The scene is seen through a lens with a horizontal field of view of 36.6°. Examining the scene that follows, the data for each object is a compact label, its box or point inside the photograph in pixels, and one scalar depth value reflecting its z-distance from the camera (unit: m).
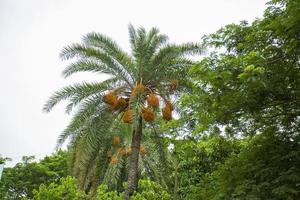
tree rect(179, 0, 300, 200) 10.61
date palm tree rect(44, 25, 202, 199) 16.64
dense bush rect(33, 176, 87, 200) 26.94
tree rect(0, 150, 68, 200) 43.38
